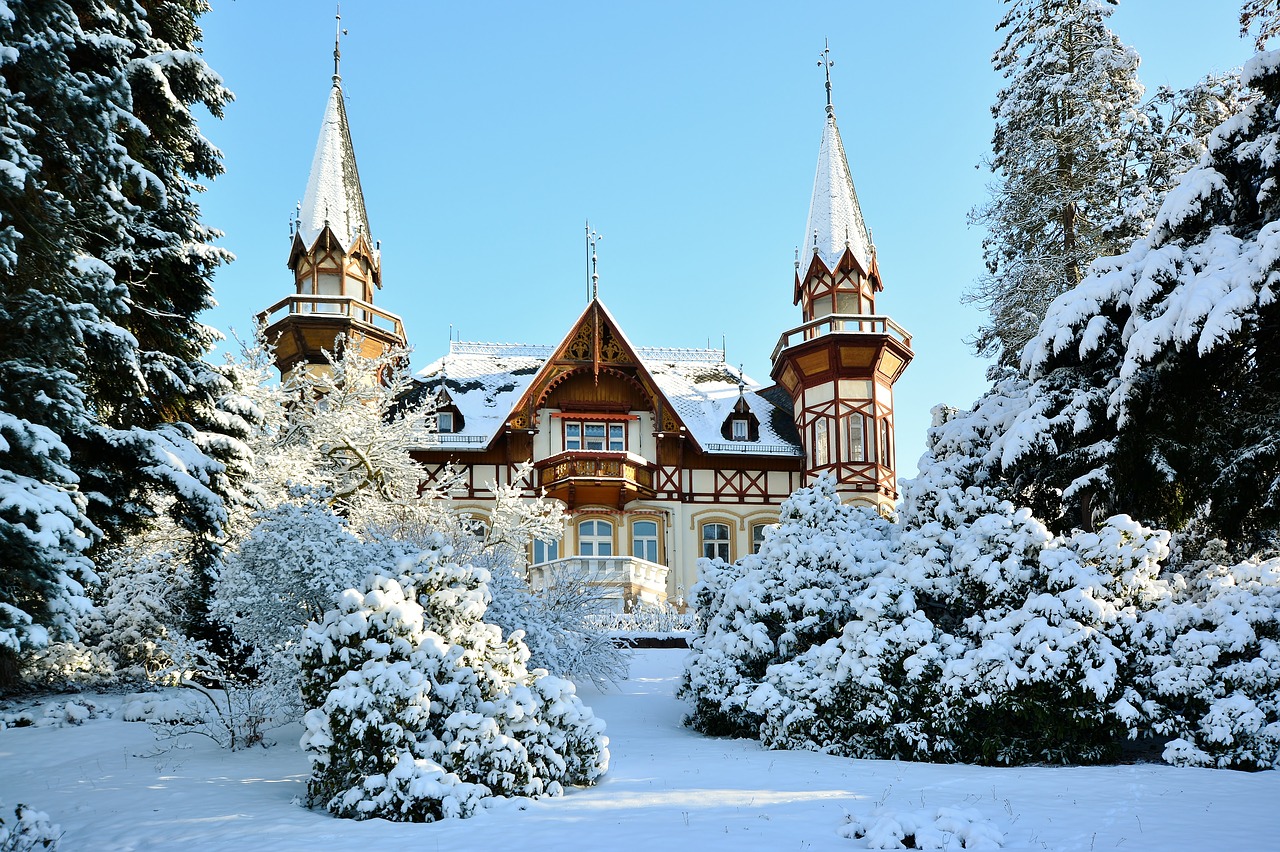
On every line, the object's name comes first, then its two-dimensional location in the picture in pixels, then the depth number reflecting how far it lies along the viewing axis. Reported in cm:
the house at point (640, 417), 2912
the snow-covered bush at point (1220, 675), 984
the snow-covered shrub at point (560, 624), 1332
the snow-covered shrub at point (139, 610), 1579
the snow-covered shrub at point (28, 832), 705
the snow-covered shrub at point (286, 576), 1068
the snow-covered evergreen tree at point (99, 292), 782
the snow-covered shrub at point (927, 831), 709
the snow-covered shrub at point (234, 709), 1097
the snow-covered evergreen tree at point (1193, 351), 1055
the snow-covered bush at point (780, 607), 1250
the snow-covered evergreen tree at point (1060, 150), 1958
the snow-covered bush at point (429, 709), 836
